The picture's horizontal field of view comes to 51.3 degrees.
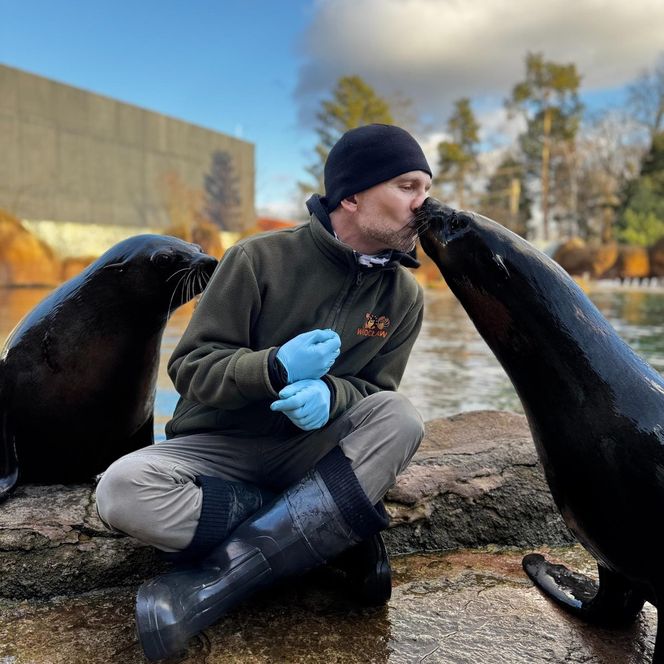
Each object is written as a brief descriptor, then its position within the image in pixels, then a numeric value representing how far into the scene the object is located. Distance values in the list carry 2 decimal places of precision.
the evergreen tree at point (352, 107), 28.59
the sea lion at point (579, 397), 1.45
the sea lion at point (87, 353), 2.00
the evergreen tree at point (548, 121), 36.41
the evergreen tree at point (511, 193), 36.69
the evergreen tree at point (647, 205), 30.67
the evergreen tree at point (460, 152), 32.62
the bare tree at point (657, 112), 34.06
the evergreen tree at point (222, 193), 29.77
